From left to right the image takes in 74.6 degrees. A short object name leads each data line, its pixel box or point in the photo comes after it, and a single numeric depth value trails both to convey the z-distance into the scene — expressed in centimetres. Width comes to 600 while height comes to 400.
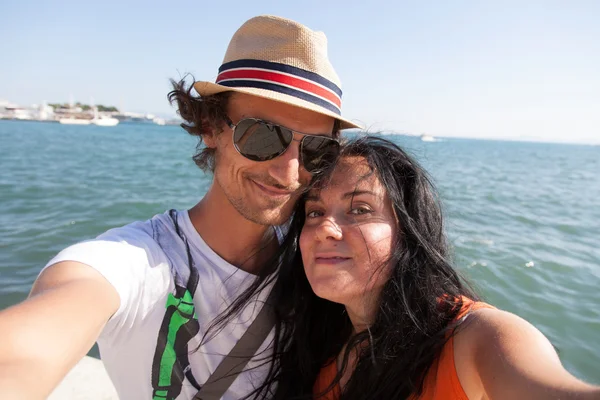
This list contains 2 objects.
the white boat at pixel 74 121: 9212
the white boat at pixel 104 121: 9737
